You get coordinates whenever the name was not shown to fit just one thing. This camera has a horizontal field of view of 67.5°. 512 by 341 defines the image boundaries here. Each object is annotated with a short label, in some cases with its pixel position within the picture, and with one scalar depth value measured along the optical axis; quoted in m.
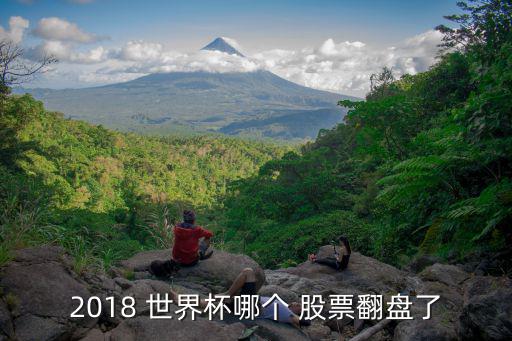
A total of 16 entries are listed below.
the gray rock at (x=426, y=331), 3.88
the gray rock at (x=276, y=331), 4.61
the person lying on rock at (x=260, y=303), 4.93
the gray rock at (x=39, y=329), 3.42
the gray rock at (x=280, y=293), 5.96
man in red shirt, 5.89
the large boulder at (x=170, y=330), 3.80
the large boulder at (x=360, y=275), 7.07
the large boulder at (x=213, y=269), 5.84
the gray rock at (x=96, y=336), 3.70
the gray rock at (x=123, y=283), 4.70
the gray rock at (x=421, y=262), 7.14
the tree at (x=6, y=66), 12.71
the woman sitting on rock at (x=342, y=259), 7.79
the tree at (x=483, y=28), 9.02
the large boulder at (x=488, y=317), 3.29
